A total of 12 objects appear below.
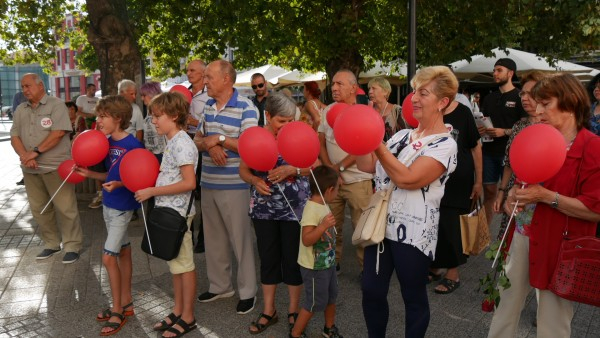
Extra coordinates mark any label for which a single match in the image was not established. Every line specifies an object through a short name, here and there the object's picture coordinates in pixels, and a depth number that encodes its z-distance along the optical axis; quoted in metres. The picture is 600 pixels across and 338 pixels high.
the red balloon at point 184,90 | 6.29
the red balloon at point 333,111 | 4.61
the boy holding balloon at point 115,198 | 4.14
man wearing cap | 5.79
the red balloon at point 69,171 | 4.56
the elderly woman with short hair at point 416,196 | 2.90
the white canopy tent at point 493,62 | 13.10
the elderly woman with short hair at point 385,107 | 5.66
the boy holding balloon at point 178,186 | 3.84
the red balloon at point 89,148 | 4.12
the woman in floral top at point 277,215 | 3.91
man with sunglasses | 8.62
